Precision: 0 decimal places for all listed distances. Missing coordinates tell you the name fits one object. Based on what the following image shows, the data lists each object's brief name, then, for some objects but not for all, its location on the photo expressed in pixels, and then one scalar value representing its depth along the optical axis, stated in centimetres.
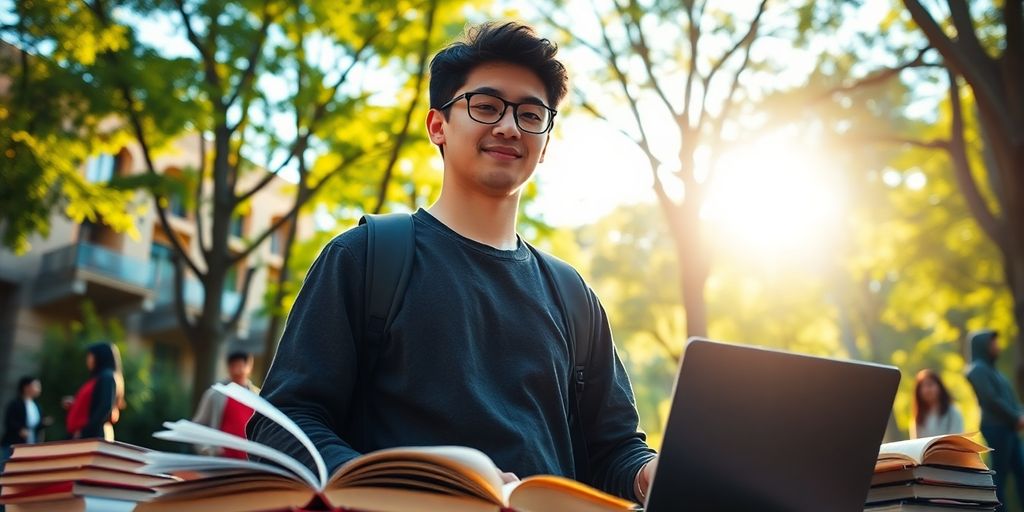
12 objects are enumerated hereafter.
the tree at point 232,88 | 1067
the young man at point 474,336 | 210
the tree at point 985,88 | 835
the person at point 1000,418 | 866
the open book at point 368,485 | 154
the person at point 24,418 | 1059
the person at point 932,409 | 913
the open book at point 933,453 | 228
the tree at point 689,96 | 1123
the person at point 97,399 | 884
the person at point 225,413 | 839
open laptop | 170
